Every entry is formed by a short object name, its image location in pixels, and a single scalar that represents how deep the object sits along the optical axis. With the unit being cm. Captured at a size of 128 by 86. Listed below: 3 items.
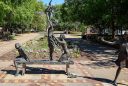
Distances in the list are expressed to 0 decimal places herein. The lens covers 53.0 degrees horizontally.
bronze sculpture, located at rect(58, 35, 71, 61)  487
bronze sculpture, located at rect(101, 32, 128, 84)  419
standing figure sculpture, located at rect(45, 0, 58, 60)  509
